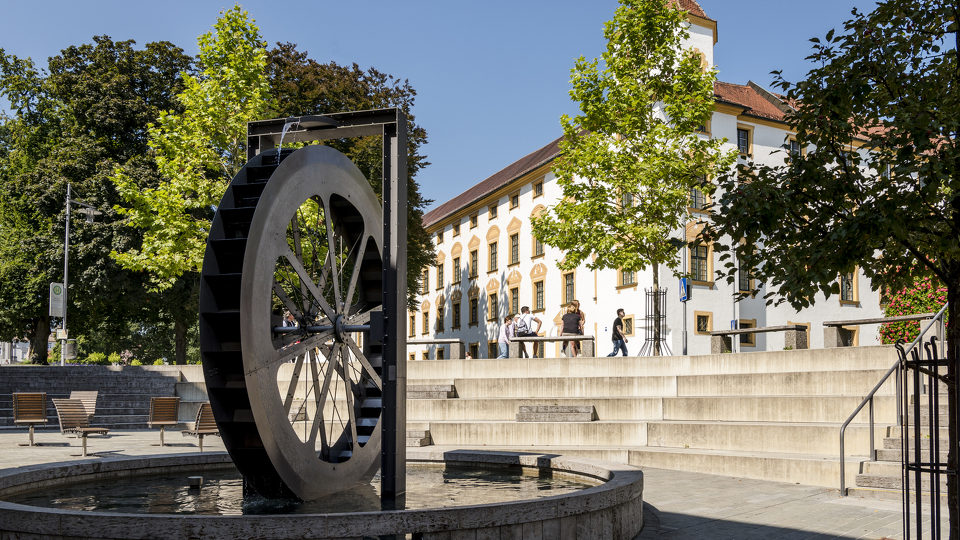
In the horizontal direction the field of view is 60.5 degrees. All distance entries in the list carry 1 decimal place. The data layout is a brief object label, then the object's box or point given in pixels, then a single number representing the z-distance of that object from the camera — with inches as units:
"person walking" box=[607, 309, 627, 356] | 906.4
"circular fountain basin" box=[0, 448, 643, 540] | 211.3
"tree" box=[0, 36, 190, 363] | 1277.1
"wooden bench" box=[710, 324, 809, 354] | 679.1
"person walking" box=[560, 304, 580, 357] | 869.2
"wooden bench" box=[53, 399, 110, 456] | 580.4
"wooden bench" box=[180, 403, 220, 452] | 578.9
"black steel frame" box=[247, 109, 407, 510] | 313.1
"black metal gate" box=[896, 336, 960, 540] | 200.4
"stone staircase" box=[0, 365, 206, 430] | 876.6
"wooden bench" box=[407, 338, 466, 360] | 826.8
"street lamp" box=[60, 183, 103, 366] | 1173.0
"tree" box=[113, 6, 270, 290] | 893.8
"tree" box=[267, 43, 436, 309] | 1167.0
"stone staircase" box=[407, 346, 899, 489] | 488.4
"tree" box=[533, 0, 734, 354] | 946.1
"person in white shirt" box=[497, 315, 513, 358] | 981.7
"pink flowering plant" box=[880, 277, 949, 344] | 791.7
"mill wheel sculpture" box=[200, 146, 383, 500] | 307.4
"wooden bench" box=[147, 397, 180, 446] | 624.1
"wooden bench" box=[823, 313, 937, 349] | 634.8
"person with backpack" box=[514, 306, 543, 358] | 925.9
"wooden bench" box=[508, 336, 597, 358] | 797.9
